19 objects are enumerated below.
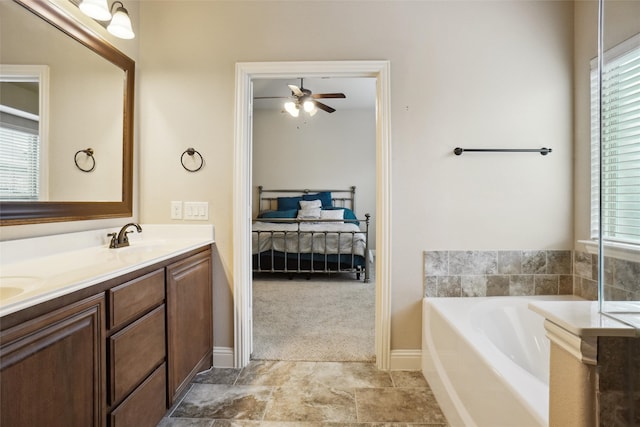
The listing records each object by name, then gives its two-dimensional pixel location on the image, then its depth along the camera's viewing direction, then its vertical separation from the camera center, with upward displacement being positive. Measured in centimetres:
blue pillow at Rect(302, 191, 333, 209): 561 +28
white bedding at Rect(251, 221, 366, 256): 399 -40
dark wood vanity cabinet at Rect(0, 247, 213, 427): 77 -50
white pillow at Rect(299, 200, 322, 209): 536 +15
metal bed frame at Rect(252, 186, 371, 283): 402 -70
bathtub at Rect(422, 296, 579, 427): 100 -68
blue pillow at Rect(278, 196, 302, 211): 558 +17
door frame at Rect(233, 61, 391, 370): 192 +22
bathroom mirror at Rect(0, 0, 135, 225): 127 +55
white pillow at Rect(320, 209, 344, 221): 521 -4
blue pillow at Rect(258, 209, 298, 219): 524 -4
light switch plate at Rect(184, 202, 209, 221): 198 +2
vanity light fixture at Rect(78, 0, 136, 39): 139 +99
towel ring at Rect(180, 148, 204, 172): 198 +37
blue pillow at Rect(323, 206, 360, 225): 534 -2
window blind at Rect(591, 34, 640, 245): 72 +17
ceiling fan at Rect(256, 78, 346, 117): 350 +142
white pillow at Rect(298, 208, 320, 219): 518 -2
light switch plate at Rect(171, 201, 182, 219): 199 +1
